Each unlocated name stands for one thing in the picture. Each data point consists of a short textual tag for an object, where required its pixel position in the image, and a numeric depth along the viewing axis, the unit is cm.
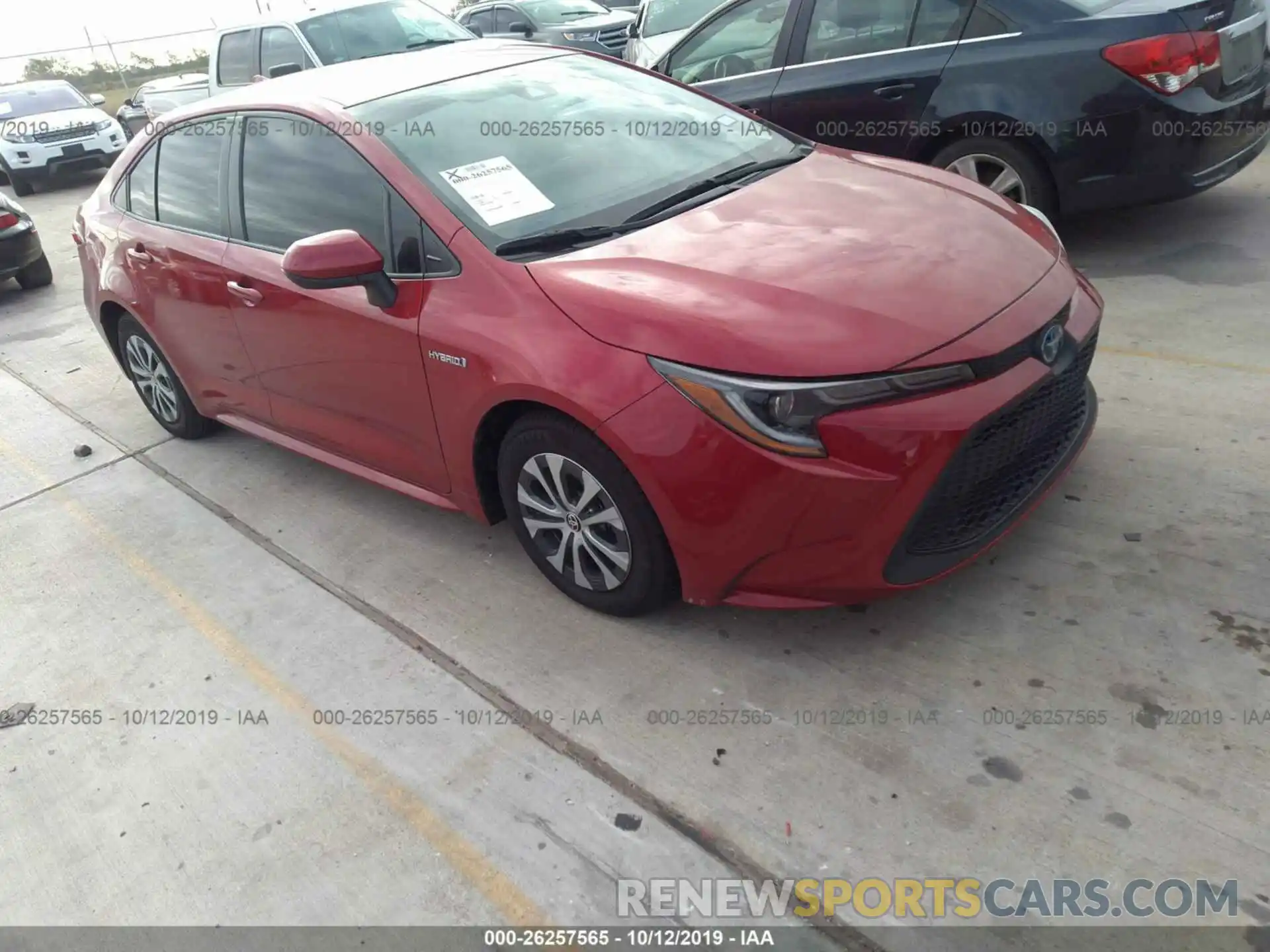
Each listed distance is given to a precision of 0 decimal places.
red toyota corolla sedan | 237
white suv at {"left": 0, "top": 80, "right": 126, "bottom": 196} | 1244
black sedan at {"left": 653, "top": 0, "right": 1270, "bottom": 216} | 448
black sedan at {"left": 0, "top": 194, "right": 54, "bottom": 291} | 777
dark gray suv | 1172
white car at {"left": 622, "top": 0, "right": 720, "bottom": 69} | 955
